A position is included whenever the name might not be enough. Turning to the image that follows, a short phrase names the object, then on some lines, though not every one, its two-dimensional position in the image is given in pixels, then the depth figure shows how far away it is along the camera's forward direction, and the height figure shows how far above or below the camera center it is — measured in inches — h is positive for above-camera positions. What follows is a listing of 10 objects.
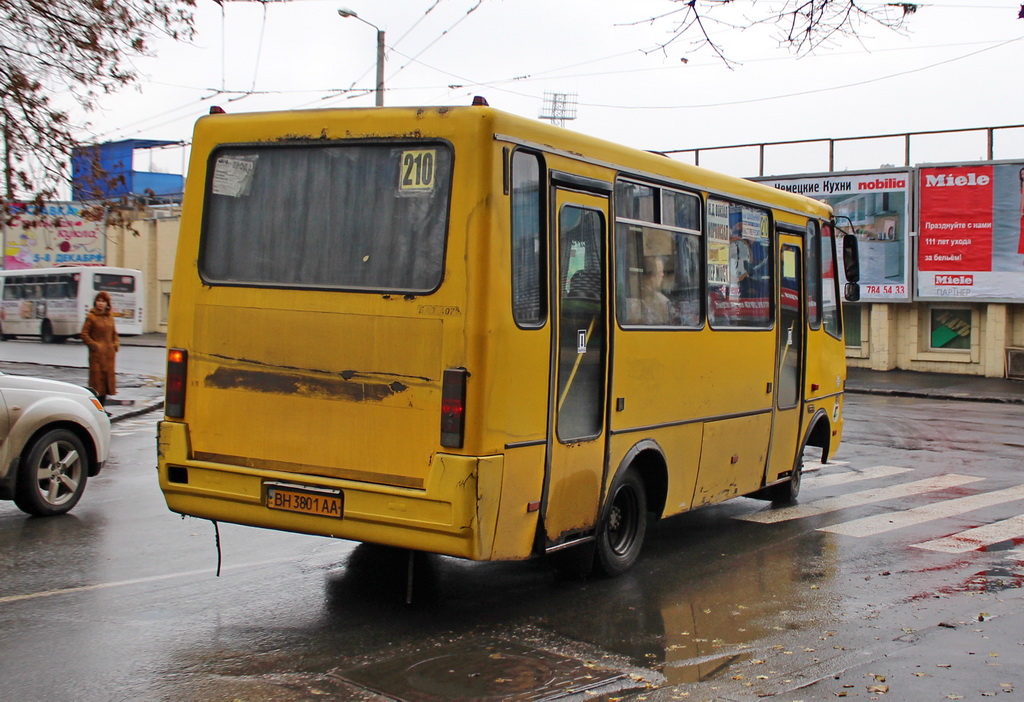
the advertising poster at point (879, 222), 1182.9 +111.8
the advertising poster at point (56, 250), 2249.8 +131.5
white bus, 1774.1 +21.0
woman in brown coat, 718.5 -19.3
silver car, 353.4 -43.5
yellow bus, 236.4 -3.9
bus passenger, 301.9 +6.9
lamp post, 926.4 +221.2
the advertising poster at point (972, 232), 1117.7 +96.6
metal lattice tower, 3821.4 +748.7
